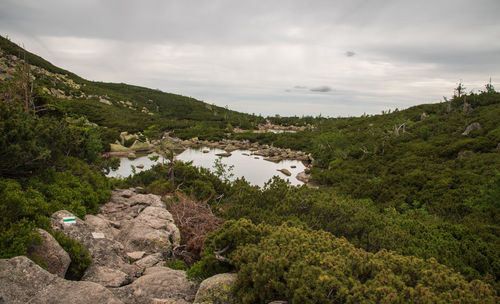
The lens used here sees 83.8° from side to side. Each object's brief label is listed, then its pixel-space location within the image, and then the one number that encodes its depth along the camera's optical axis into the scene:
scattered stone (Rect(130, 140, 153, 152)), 48.06
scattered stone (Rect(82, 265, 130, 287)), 6.36
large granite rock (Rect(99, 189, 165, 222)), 11.48
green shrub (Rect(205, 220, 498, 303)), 4.44
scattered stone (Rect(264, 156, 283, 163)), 46.88
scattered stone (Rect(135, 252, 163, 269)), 7.97
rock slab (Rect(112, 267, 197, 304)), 5.59
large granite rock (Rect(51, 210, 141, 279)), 7.26
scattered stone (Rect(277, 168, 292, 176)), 36.91
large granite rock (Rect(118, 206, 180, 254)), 8.99
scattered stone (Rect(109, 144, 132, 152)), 43.22
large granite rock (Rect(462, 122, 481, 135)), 31.97
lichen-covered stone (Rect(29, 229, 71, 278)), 5.96
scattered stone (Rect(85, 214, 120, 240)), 9.02
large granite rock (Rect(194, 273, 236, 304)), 5.35
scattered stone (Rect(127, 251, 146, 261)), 8.23
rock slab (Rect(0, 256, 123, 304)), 4.71
